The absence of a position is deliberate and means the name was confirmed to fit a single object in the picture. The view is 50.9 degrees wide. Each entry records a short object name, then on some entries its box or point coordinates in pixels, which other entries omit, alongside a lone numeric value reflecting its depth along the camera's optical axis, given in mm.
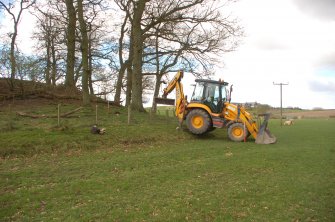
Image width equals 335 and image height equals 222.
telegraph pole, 43419
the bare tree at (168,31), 23859
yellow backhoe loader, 17766
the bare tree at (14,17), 27278
